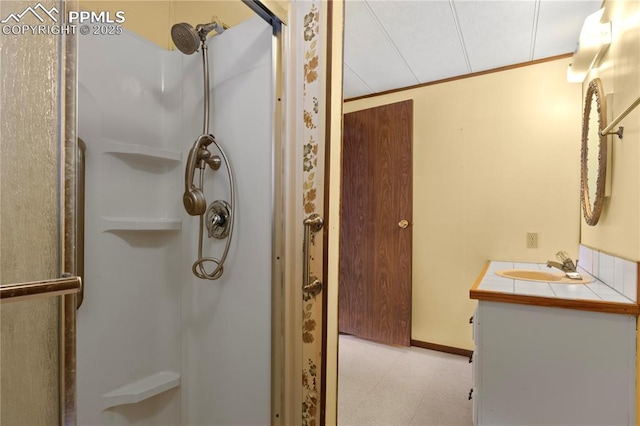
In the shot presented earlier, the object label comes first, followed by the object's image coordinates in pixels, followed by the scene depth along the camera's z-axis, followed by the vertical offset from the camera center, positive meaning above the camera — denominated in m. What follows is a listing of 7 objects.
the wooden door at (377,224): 2.89 -0.12
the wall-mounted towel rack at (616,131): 1.21 +0.35
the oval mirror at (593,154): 1.65 +0.32
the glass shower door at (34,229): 0.54 -0.04
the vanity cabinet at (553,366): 1.23 -0.59
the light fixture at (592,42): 1.65 +0.88
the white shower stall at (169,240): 1.26 -0.13
